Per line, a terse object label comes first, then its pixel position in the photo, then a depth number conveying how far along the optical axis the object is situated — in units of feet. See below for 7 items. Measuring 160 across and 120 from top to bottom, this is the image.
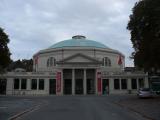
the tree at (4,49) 76.01
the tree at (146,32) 58.87
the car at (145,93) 71.12
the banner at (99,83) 120.16
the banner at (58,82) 121.62
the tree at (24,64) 191.04
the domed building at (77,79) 122.68
